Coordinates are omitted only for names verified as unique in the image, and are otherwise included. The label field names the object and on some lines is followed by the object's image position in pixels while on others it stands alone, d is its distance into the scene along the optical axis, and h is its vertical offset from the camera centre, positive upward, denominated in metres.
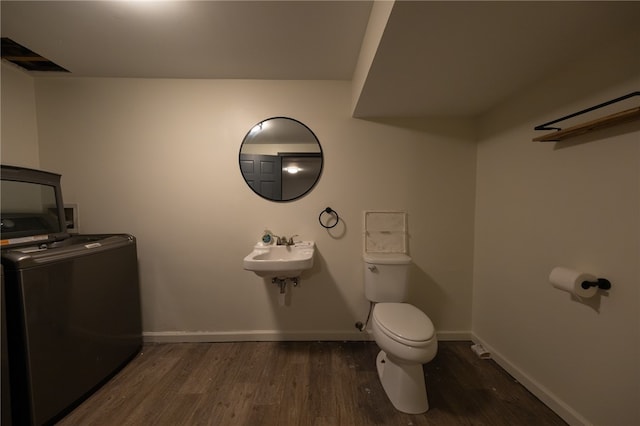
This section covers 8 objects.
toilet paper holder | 0.99 -0.38
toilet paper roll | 1.01 -0.38
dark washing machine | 1.07 -0.56
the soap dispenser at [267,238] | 1.79 -0.29
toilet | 1.17 -0.81
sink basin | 1.46 -0.40
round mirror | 1.82 +0.36
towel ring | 1.84 -0.11
